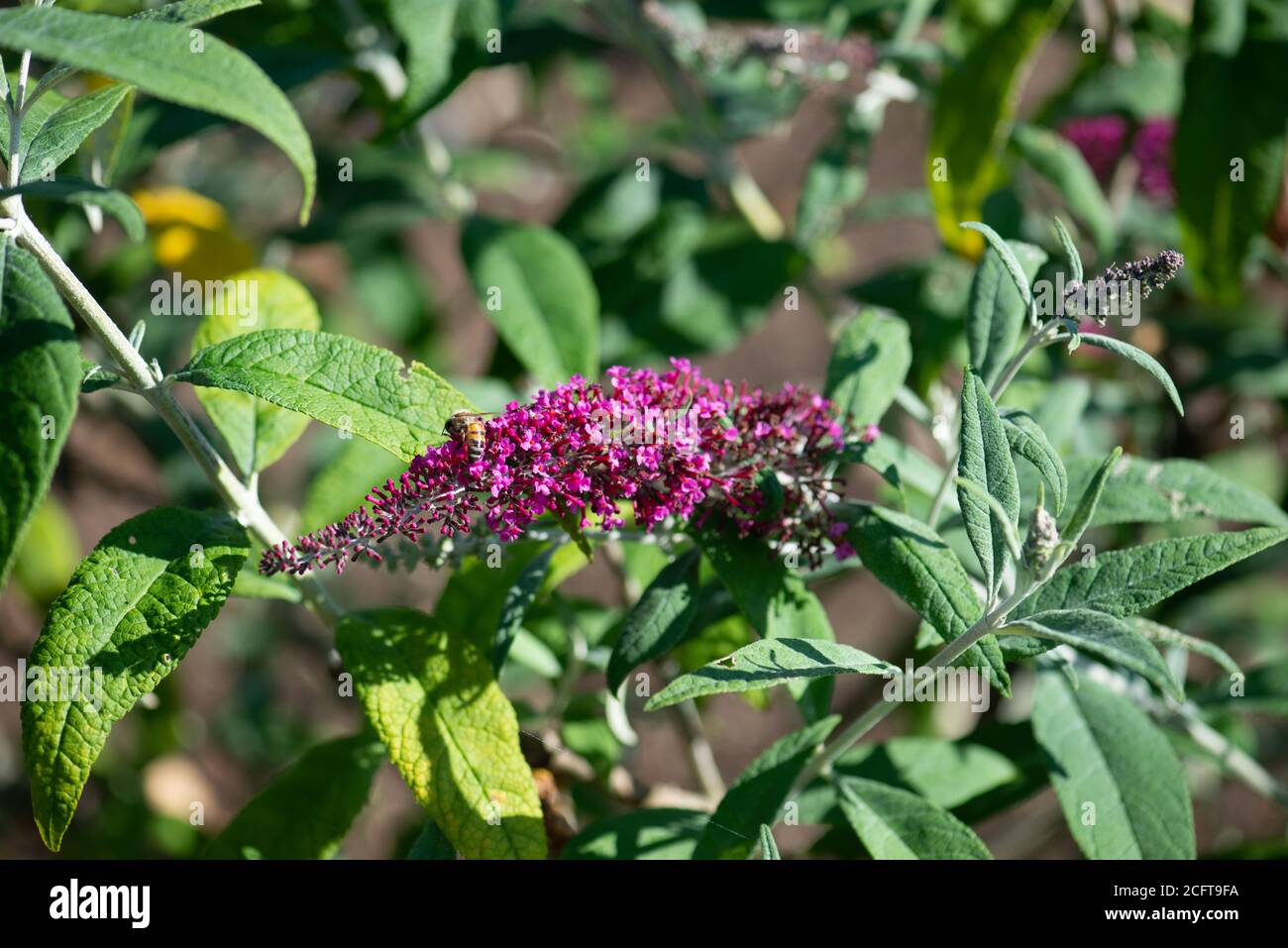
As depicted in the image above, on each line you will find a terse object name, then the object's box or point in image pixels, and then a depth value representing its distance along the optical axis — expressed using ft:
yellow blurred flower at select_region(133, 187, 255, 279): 3.35
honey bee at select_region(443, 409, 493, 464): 2.43
